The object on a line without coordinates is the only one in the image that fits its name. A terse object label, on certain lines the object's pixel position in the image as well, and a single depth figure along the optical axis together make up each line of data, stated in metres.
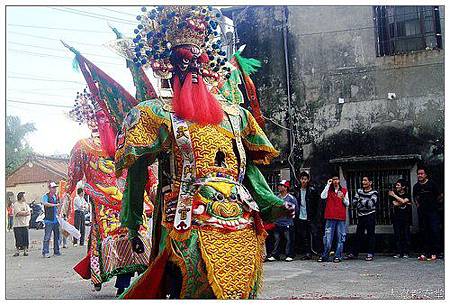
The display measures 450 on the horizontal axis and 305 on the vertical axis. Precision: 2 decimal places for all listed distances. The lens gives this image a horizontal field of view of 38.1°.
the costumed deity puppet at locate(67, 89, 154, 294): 5.25
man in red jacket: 8.35
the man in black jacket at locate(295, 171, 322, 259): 8.86
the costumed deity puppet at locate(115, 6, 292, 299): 3.15
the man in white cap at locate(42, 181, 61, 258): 9.96
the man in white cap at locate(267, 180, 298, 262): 8.73
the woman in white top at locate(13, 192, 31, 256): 9.50
